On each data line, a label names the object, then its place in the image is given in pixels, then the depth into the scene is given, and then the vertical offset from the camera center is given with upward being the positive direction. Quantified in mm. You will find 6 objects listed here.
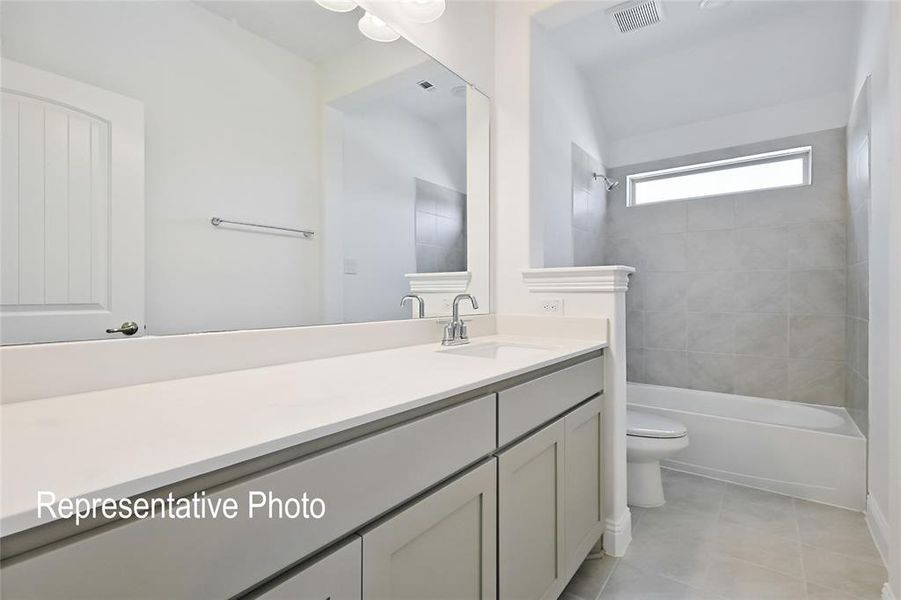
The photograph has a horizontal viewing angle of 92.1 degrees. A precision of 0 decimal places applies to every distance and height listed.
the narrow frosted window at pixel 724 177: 2951 +891
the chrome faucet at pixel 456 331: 1750 -134
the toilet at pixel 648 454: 2186 -792
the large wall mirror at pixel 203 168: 846 +331
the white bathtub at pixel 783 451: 2160 -823
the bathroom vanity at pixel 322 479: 479 -276
